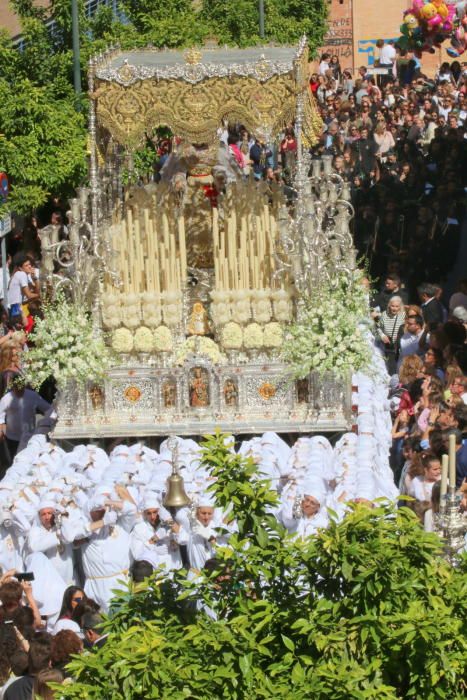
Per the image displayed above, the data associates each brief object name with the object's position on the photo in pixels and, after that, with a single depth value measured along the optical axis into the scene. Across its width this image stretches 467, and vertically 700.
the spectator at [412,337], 22.97
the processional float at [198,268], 21.02
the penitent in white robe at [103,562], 17.42
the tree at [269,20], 33.94
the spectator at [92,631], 14.24
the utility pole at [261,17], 33.34
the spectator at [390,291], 24.63
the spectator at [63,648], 13.65
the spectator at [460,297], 24.31
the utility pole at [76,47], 27.28
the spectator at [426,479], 17.25
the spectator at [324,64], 39.69
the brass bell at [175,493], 16.80
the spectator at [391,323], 23.89
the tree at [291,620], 10.32
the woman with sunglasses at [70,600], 15.68
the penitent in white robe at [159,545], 17.42
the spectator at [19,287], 26.09
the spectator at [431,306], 23.97
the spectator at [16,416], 21.83
